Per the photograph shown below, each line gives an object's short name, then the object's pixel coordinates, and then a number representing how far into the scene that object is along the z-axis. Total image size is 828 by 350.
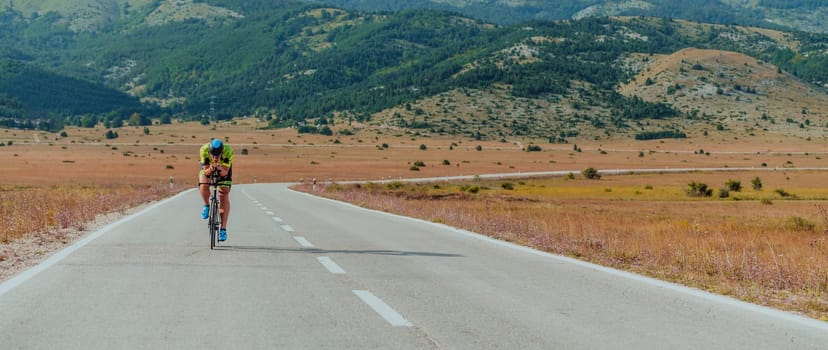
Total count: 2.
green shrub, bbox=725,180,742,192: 62.62
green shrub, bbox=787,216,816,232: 26.84
